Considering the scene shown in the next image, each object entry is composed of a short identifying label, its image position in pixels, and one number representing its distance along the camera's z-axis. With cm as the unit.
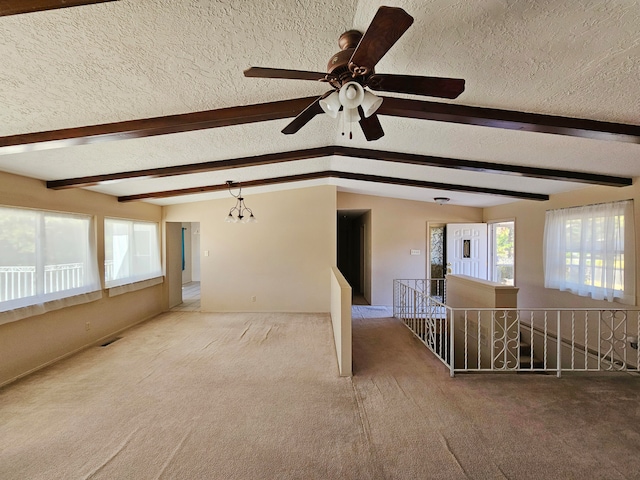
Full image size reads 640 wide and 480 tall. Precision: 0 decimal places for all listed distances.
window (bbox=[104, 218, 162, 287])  461
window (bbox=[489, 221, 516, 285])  656
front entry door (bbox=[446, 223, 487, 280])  650
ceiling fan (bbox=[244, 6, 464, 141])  124
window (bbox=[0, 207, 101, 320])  303
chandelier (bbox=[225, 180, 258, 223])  548
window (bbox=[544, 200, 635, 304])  347
